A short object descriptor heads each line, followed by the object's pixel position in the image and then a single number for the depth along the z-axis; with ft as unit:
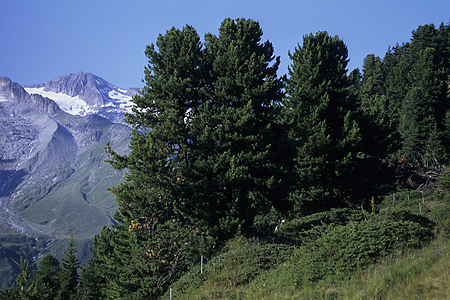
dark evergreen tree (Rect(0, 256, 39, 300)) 157.38
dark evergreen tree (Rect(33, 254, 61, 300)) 203.78
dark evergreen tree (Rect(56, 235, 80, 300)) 206.59
